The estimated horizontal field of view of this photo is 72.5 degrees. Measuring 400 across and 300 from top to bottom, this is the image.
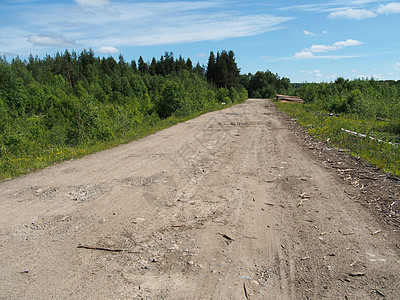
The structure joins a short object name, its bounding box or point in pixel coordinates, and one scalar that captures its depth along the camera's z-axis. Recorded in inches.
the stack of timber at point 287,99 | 1600.6
